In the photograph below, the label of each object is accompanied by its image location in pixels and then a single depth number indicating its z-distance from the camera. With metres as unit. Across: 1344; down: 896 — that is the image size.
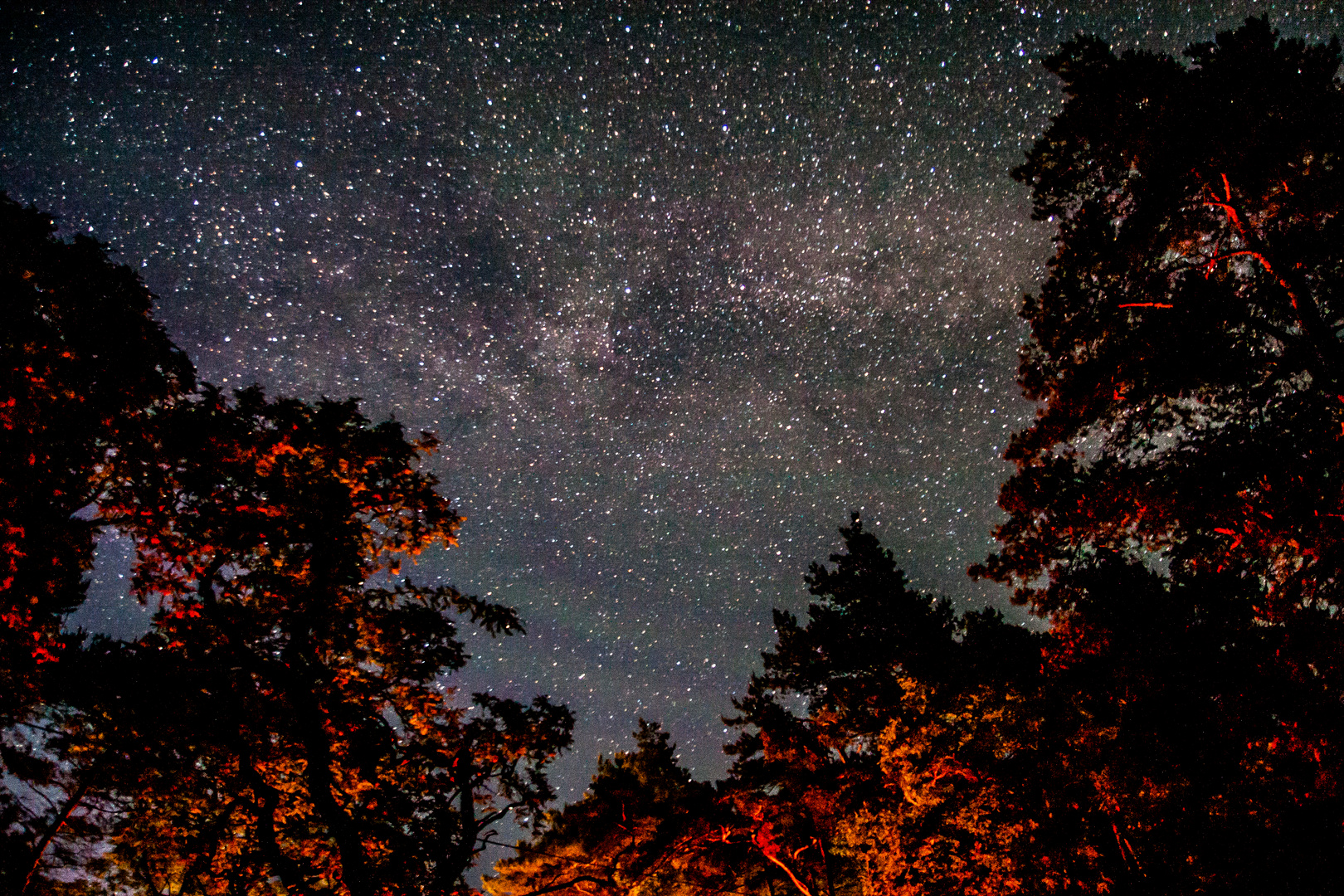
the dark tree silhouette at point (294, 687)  6.01
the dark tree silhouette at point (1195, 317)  6.45
